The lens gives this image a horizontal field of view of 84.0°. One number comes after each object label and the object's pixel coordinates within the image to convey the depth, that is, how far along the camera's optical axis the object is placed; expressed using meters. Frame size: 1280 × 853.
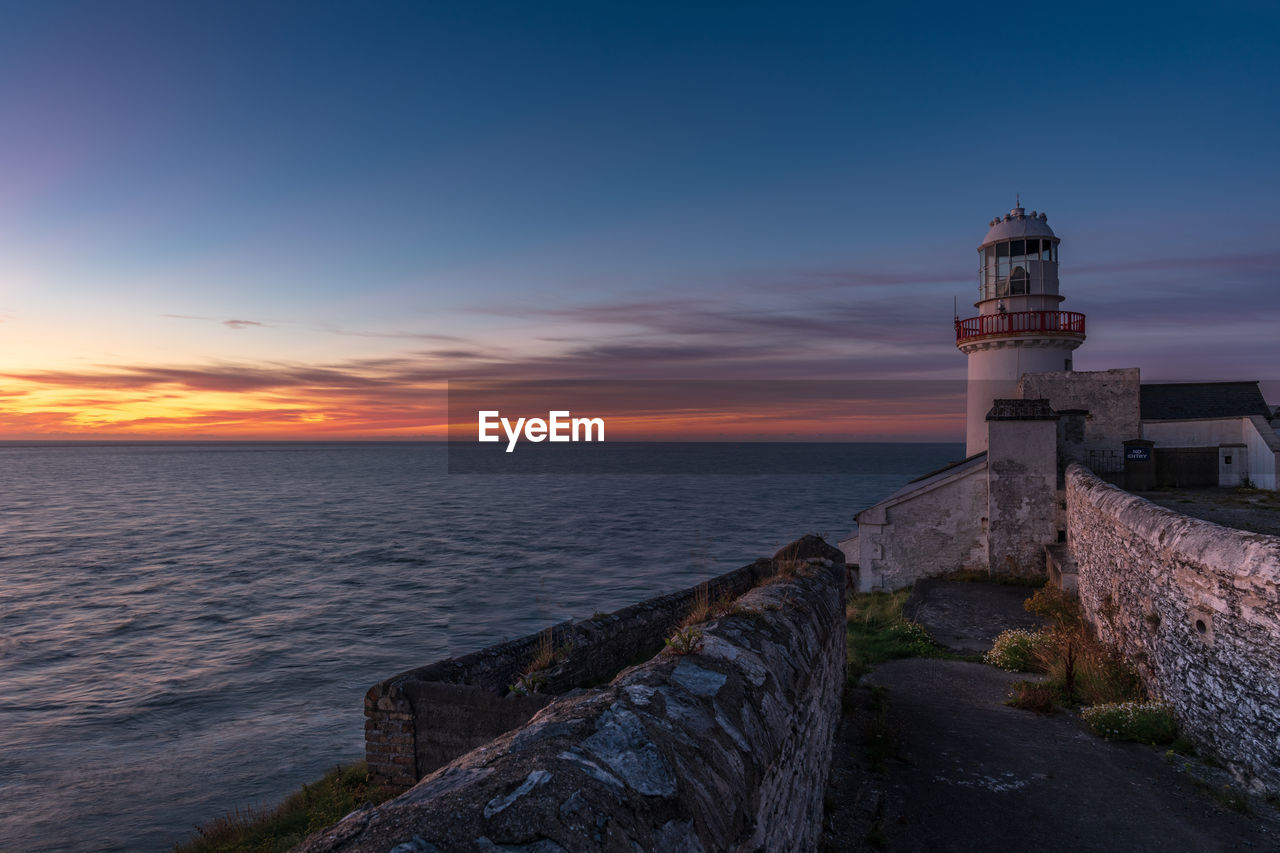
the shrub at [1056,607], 12.94
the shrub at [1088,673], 9.06
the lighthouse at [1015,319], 23.91
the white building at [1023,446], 17.50
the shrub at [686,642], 3.71
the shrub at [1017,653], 10.93
